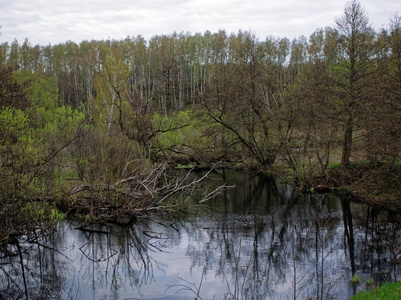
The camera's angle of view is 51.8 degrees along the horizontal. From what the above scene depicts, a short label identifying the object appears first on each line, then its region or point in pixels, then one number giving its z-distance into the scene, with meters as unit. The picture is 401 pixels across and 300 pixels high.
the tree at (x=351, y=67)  25.58
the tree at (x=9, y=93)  15.38
